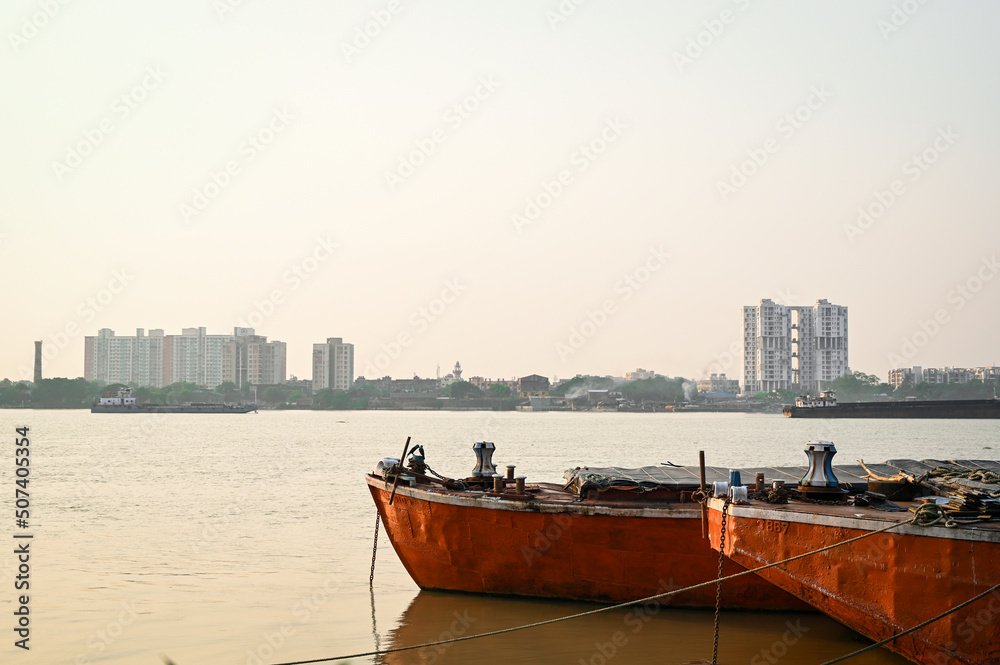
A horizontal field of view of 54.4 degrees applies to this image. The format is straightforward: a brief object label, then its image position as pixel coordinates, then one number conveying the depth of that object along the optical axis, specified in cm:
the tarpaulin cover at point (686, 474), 1326
